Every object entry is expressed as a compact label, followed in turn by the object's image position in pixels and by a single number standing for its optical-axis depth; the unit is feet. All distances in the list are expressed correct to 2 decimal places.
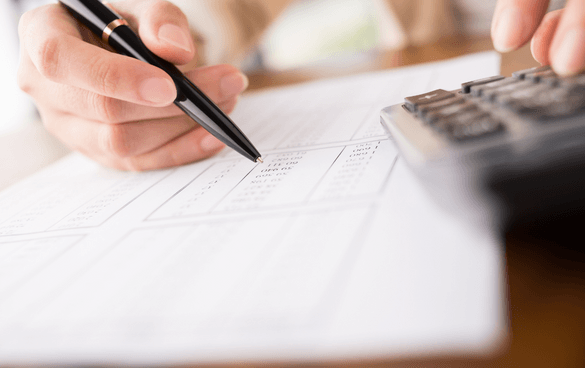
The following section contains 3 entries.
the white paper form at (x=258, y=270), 0.52
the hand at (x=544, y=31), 0.84
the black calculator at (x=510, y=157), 0.62
